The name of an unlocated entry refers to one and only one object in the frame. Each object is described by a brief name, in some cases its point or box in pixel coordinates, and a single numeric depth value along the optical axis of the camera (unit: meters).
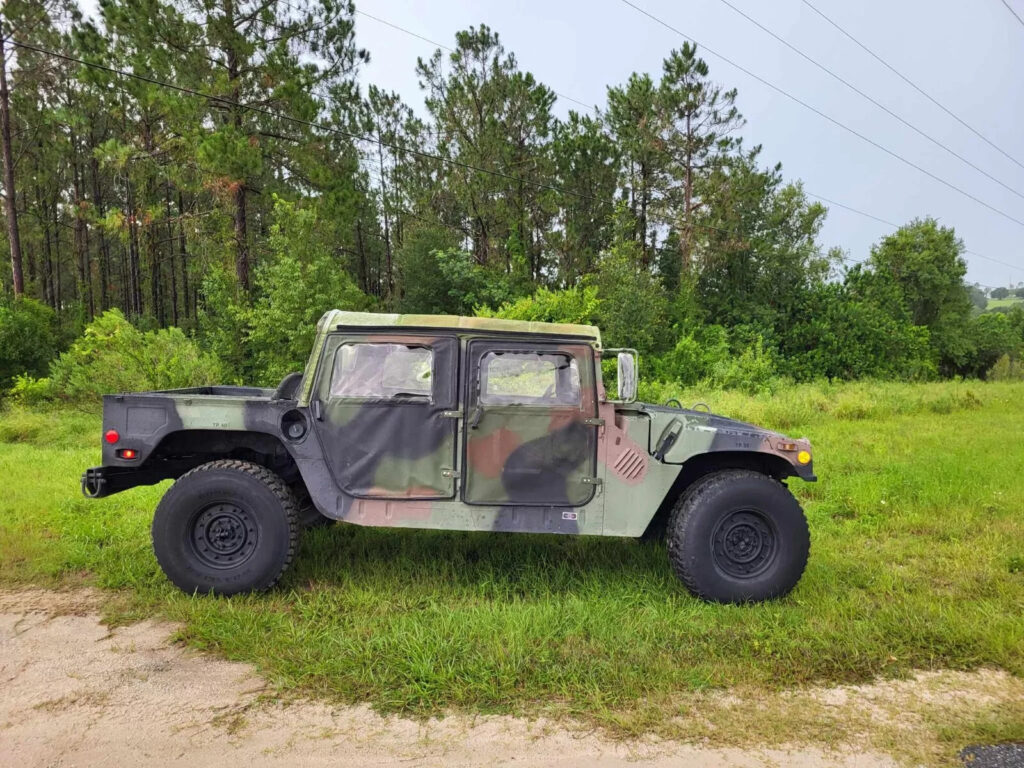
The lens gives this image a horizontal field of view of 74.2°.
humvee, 4.26
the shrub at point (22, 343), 17.00
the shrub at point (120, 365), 13.69
